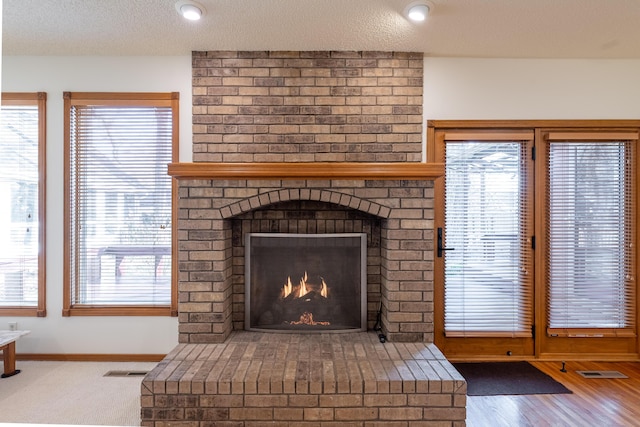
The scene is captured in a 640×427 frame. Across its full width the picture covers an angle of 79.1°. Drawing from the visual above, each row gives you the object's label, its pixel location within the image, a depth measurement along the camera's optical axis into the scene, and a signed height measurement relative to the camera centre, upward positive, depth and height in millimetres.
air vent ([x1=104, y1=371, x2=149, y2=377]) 2947 -1238
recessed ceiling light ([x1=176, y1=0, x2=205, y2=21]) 2404 +1285
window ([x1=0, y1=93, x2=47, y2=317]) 3191 +1
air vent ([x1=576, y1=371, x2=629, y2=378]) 2951 -1224
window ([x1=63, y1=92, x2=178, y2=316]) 3174 +22
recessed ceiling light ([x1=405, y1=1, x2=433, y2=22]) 2395 +1282
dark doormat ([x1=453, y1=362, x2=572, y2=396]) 2730 -1226
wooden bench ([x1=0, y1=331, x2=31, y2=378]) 2896 -1077
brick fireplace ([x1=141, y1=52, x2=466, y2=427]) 2604 +117
